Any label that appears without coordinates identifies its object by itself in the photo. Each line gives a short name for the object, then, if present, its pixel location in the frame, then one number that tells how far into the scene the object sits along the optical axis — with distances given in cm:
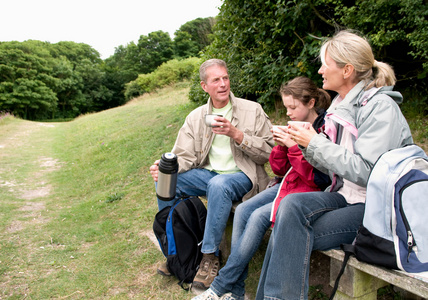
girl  245
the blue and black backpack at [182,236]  302
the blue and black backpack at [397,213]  163
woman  197
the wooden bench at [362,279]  164
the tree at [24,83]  3625
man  292
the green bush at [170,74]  2981
